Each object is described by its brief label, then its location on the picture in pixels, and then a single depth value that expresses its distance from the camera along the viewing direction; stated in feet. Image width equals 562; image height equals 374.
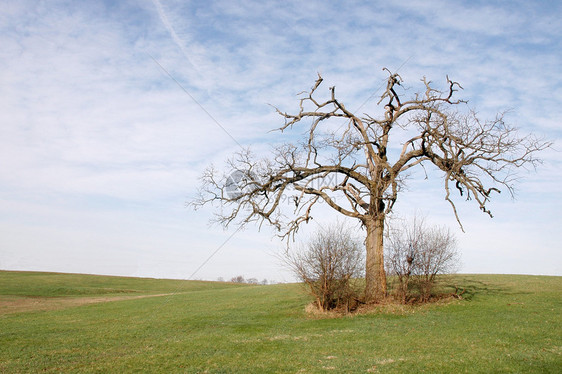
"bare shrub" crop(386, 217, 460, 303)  62.64
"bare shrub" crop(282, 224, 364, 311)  61.00
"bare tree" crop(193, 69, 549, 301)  62.54
